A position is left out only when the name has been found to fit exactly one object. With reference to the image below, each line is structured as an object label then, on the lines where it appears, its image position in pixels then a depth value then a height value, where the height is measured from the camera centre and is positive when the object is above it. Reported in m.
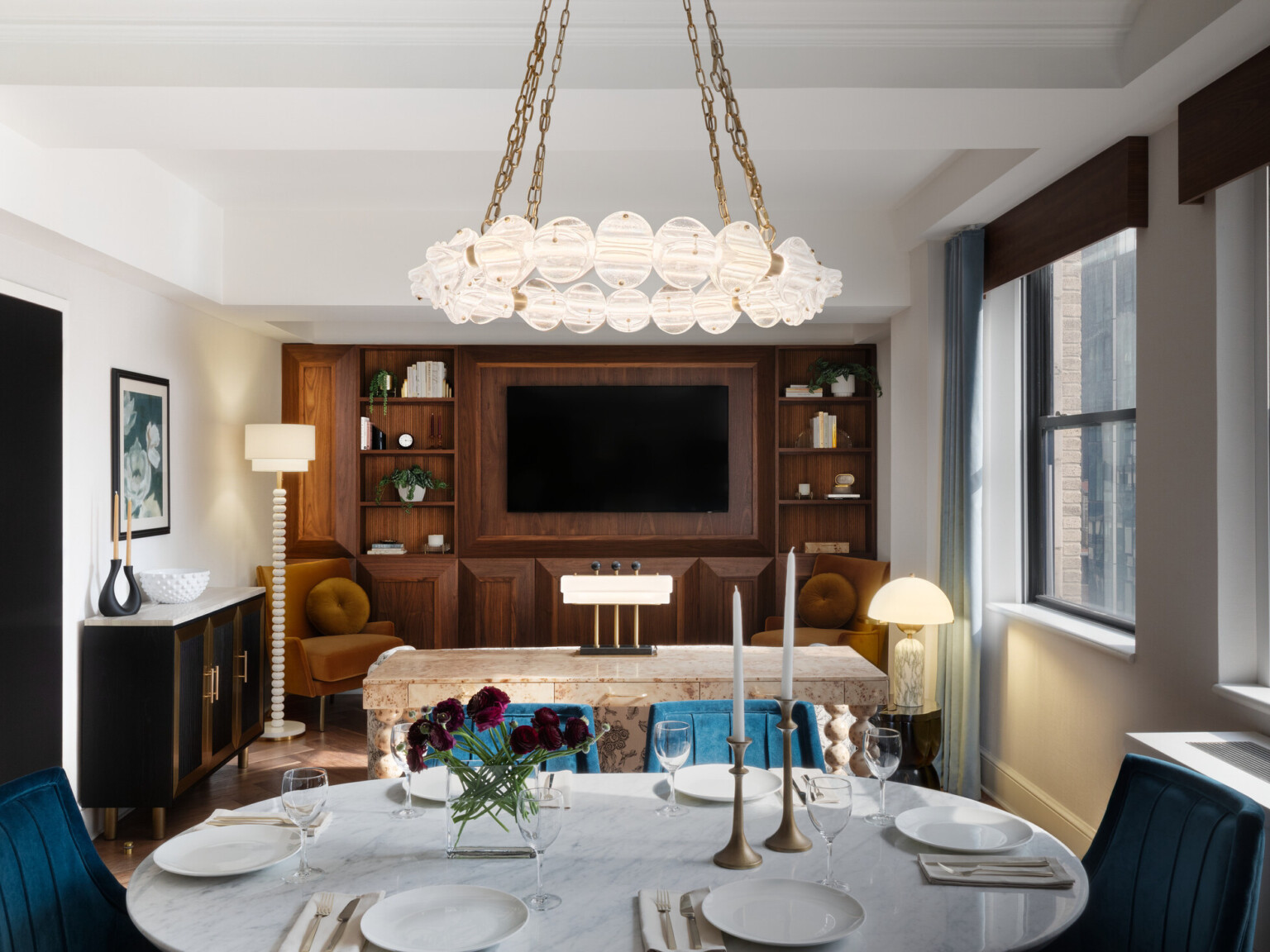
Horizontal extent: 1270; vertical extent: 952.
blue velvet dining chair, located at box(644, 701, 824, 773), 2.50 -0.67
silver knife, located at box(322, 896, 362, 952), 1.39 -0.68
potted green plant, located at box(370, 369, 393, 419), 6.08 +0.62
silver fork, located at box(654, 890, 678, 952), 1.39 -0.67
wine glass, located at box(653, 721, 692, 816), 1.83 -0.51
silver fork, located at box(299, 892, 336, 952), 1.39 -0.67
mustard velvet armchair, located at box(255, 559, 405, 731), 5.22 -0.94
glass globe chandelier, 2.09 +0.51
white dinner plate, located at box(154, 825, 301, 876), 1.63 -0.67
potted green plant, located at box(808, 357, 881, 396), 6.13 +0.67
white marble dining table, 1.43 -0.68
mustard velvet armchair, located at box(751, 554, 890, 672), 5.31 -0.85
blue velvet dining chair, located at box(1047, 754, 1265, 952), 1.53 -0.69
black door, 3.24 -0.26
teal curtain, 4.04 -0.19
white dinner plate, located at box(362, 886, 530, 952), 1.39 -0.67
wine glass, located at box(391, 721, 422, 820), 1.83 -0.55
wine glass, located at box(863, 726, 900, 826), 1.81 -0.52
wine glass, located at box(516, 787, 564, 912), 1.53 -0.56
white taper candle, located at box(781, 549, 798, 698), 1.64 -0.30
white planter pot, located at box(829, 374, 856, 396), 6.16 +0.61
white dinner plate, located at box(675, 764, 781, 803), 2.01 -0.67
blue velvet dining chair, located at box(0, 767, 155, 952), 1.63 -0.72
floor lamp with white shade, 5.11 +0.08
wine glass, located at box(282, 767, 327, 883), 1.61 -0.55
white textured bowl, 3.98 -0.44
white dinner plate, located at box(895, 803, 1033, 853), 1.76 -0.67
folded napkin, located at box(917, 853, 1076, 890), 1.61 -0.68
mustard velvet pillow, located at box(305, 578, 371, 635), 5.68 -0.76
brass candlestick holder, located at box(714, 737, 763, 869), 1.68 -0.65
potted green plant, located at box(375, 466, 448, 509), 6.16 -0.02
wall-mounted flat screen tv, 6.24 +0.20
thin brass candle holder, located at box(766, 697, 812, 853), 1.73 -0.66
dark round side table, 3.61 -1.00
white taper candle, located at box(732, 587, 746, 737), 1.62 -0.36
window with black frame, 3.39 +0.19
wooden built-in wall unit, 6.16 -0.20
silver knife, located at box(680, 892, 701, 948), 1.39 -0.68
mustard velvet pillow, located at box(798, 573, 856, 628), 5.71 -0.74
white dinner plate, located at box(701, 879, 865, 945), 1.41 -0.67
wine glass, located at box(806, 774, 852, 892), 1.58 -0.55
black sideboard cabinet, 3.68 -0.90
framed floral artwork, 3.99 +0.14
